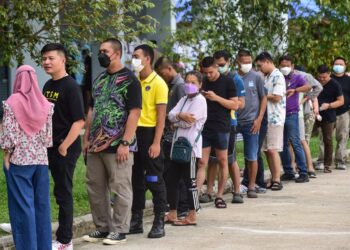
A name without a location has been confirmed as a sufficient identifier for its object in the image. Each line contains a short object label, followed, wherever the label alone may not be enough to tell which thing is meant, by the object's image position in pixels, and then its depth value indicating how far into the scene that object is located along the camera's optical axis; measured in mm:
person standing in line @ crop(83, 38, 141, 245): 8960
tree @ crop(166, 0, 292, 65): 17480
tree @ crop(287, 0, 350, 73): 17853
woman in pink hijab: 7677
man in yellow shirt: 9426
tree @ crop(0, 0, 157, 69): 14685
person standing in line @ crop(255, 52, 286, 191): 13246
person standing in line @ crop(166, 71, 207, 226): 10061
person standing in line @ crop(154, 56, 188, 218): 10722
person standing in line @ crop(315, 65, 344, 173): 15939
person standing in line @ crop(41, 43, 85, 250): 8367
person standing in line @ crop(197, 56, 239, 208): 11281
